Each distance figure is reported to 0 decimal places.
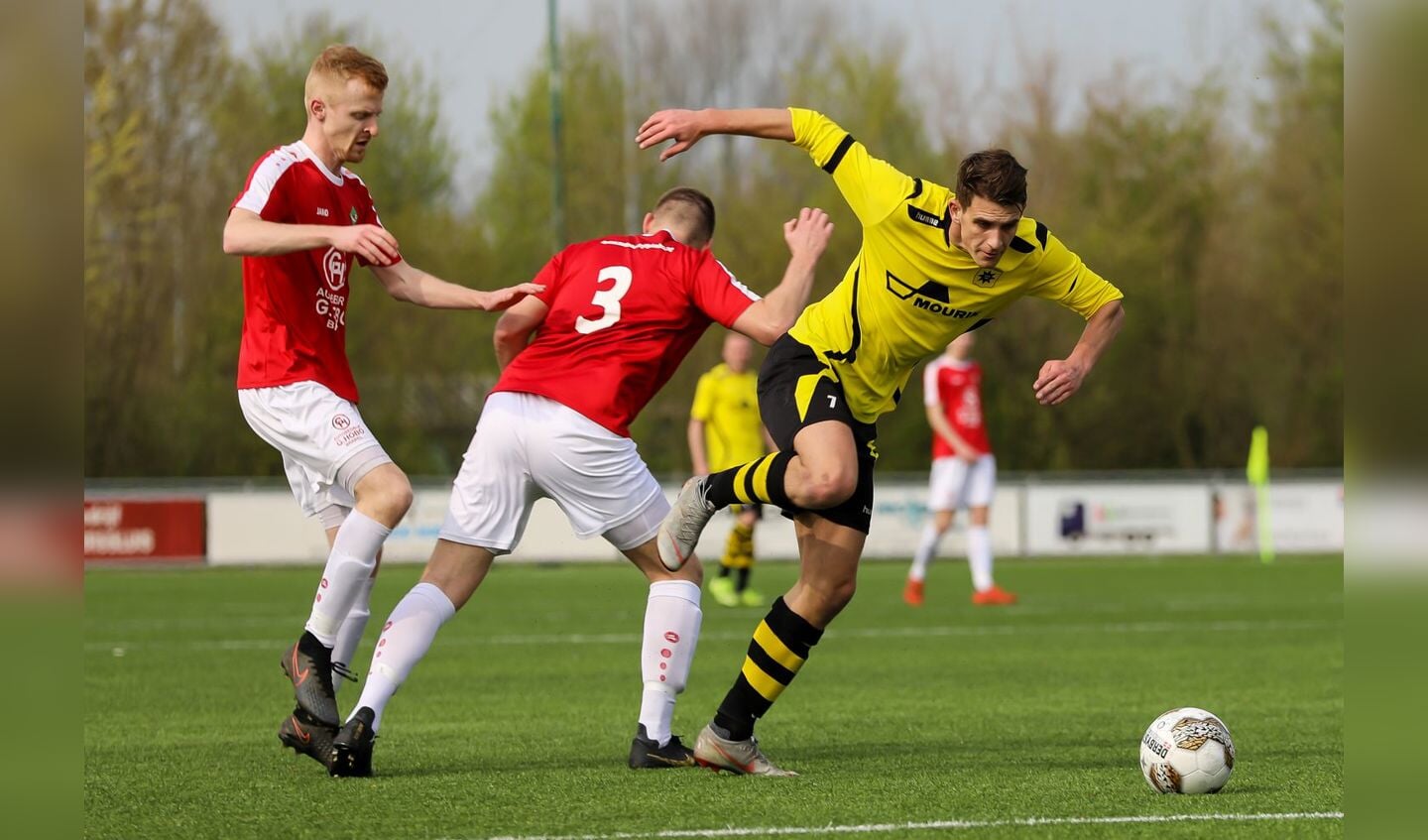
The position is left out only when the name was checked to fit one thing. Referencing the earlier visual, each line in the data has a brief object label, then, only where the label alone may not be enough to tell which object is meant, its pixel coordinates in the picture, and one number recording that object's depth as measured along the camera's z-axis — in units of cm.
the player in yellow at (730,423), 3008
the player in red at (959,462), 3005
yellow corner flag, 4697
